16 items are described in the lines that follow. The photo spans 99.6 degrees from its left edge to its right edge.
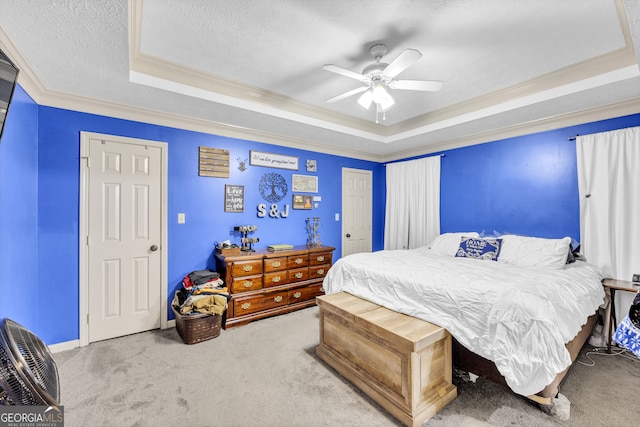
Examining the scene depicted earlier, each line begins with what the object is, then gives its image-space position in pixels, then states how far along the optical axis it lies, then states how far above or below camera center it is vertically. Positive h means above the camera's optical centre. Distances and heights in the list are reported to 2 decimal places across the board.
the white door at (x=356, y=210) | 4.80 +0.06
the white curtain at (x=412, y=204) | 4.36 +0.17
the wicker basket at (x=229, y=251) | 3.26 -0.47
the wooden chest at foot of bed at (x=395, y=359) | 1.69 -1.02
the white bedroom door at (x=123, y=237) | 2.71 -0.25
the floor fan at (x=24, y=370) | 1.09 -0.71
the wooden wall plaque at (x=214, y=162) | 3.32 +0.64
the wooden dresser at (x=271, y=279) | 3.12 -0.84
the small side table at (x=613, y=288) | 2.45 -0.68
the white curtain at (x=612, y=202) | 2.67 +0.13
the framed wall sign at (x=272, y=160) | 3.74 +0.77
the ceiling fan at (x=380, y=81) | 2.04 +1.09
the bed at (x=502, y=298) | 1.62 -0.63
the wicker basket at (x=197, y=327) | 2.68 -1.15
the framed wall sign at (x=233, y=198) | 3.52 +0.20
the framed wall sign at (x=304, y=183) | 4.16 +0.47
